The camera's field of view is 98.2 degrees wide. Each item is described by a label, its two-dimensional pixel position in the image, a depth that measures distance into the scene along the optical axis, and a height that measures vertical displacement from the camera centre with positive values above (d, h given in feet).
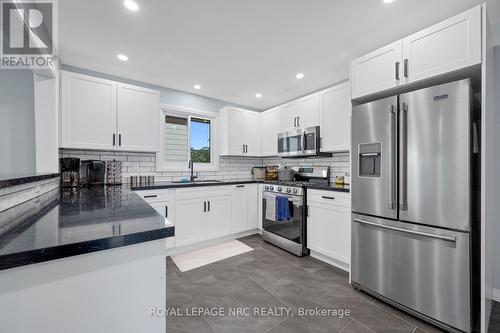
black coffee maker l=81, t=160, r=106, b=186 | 8.96 -0.23
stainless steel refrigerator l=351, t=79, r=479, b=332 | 5.16 -0.94
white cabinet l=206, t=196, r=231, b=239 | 11.06 -2.65
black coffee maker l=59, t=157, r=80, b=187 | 8.27 -0.17
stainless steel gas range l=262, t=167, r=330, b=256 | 9.91 -2.15
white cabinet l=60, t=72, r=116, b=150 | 8.39 +2.23
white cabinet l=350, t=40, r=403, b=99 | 6.41 +3.02
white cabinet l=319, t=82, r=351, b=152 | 9.36 +2.18
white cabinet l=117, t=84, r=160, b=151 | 9.62 +2.24
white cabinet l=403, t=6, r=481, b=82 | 5.10 +3.06
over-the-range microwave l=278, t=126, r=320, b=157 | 10.55 +1.25
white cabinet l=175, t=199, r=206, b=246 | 10.05 -2.63
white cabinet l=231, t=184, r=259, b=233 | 11.97 -2.36
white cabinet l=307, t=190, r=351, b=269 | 8.41 -2.46
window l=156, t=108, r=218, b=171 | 12.12 +1.51
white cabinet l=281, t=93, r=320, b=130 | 10.74 +2.85
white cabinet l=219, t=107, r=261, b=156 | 13.19 +2.16
